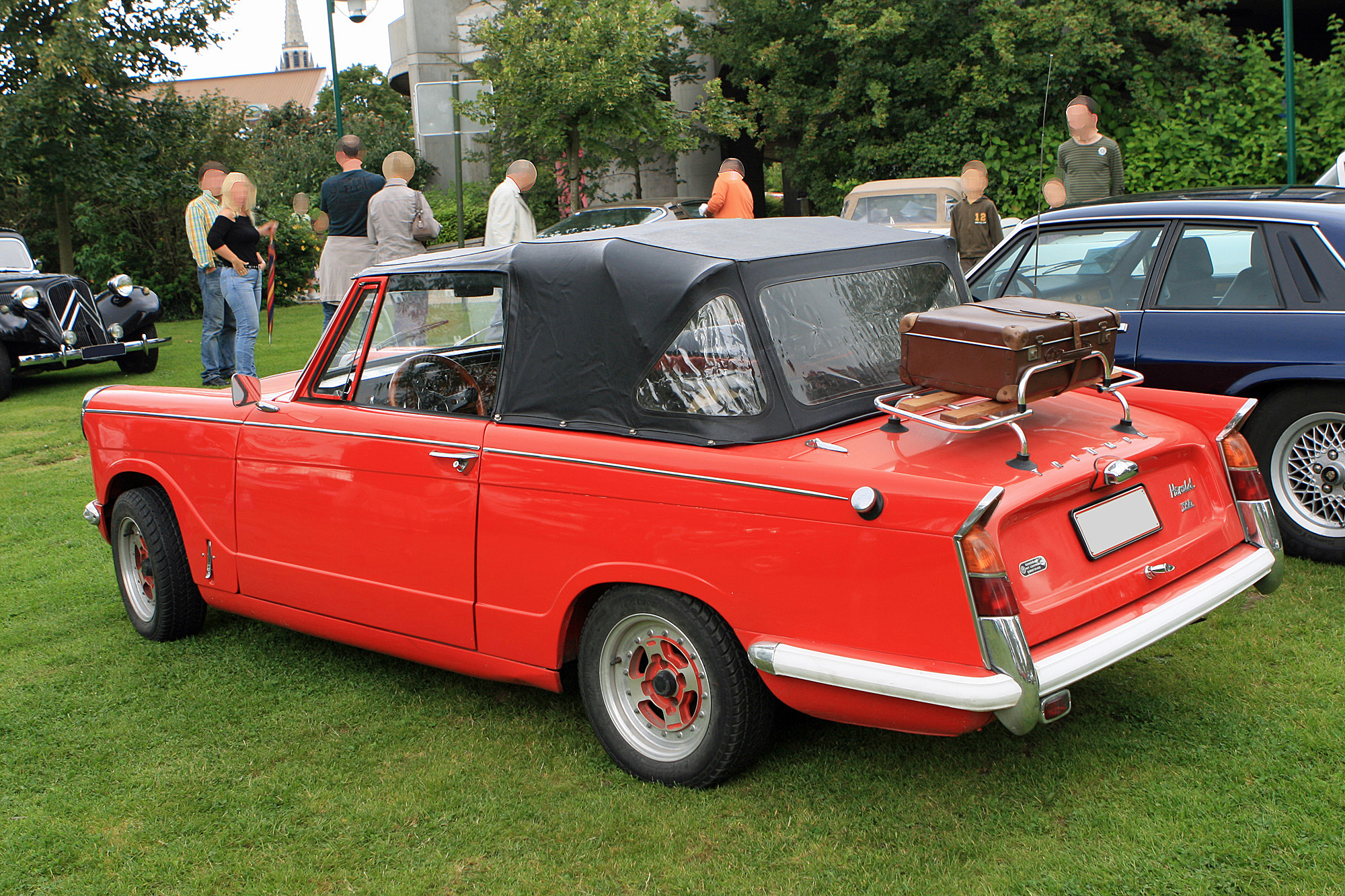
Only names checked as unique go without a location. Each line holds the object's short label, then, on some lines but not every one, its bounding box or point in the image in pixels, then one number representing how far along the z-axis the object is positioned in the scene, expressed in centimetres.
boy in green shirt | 917
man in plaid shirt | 1022
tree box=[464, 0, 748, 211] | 2084
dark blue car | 497
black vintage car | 1177
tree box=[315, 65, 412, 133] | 4400
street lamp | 1712
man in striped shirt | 795
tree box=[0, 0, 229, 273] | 1694
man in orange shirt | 1096
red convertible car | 292
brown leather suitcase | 314
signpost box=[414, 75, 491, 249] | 1169
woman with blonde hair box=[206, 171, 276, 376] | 1003
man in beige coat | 973
